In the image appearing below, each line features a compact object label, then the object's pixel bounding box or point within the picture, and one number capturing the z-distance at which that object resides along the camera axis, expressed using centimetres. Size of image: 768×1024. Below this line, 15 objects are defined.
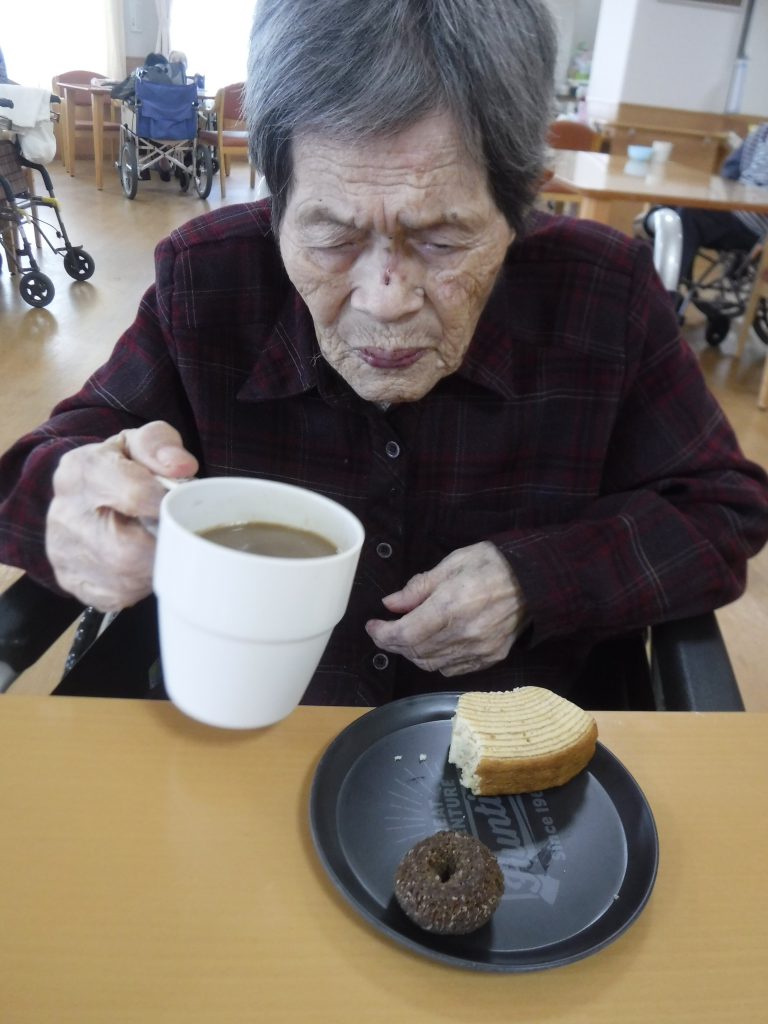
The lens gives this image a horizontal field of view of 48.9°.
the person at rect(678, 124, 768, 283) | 435
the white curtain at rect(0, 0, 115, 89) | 858
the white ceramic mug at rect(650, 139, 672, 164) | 410
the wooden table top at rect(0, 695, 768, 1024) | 50
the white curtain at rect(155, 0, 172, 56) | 923
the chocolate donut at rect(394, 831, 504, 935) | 54
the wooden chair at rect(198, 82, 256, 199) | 766
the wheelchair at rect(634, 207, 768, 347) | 444
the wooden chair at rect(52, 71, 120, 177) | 824
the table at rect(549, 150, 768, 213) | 296
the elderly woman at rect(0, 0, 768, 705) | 73
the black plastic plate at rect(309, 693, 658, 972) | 55
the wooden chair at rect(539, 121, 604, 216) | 492
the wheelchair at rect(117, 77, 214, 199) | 731
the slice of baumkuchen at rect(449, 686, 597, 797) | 66
